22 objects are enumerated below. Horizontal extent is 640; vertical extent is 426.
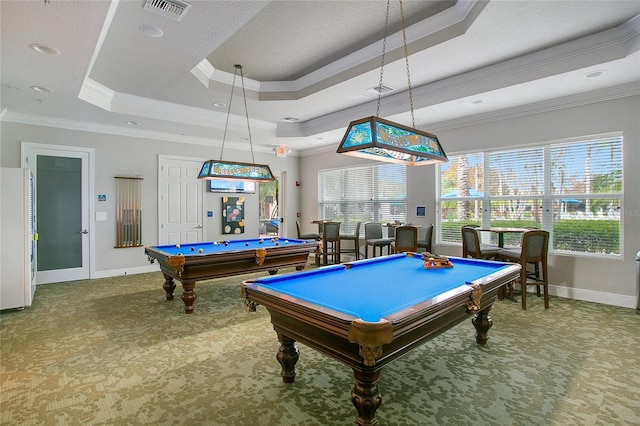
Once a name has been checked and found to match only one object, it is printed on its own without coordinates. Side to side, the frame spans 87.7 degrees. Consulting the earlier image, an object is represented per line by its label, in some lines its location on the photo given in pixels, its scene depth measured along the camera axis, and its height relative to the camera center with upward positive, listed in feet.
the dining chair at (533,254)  14.19 -1.93
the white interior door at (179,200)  23.00 +0.74
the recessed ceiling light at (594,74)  12.90 +5.32
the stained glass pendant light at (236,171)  16.30 +2.03
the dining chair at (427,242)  19.16 -1.87
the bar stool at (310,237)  25.17 -2.02
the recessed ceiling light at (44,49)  10.28 +5.13
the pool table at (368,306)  5.56 -1.83
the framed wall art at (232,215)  25.77 -0.35
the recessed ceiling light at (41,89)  13.98 +5.21
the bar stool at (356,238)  23.53 -2.00
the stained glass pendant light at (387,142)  8.33 +1.86
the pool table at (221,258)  13.34 -2.09
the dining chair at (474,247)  15.51 -1.83
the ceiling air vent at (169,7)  9.36 +5.84
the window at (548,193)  15.15 +0.87
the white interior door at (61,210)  18.79 +0.06
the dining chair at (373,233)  21.83 -1.56
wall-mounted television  25.11 +1.87
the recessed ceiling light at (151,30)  10.63 +5.87
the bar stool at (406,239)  18.02 -1.57
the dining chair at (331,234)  23.30 -1.68
